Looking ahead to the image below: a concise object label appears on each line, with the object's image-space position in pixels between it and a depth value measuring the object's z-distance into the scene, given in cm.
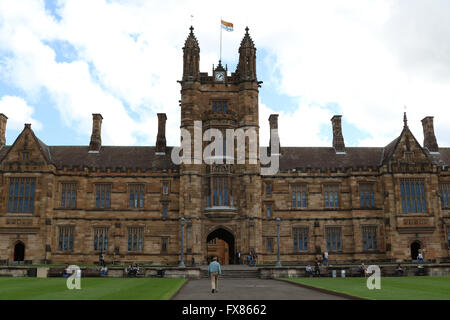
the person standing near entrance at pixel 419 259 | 3709
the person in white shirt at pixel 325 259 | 3784
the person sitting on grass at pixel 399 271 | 2872
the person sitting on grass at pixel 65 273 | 2701
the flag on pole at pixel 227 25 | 4462
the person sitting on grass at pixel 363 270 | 2711
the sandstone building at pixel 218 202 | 4144
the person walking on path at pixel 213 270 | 1853
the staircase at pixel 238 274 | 3127
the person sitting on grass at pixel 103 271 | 2817
